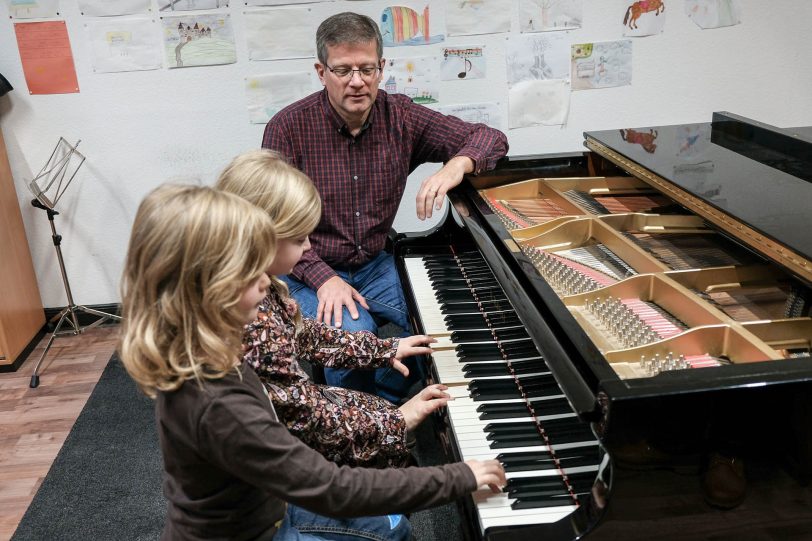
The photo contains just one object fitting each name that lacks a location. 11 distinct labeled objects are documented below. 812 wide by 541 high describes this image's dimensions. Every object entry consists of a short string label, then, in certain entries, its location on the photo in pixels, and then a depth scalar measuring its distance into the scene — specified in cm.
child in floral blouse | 156
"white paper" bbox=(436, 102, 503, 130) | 386
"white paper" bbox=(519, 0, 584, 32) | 371
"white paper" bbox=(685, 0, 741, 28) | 378
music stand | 369
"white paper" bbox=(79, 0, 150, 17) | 356
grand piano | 123
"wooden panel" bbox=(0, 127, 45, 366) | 369
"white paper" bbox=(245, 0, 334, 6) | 358
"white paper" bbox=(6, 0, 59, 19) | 354
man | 259
